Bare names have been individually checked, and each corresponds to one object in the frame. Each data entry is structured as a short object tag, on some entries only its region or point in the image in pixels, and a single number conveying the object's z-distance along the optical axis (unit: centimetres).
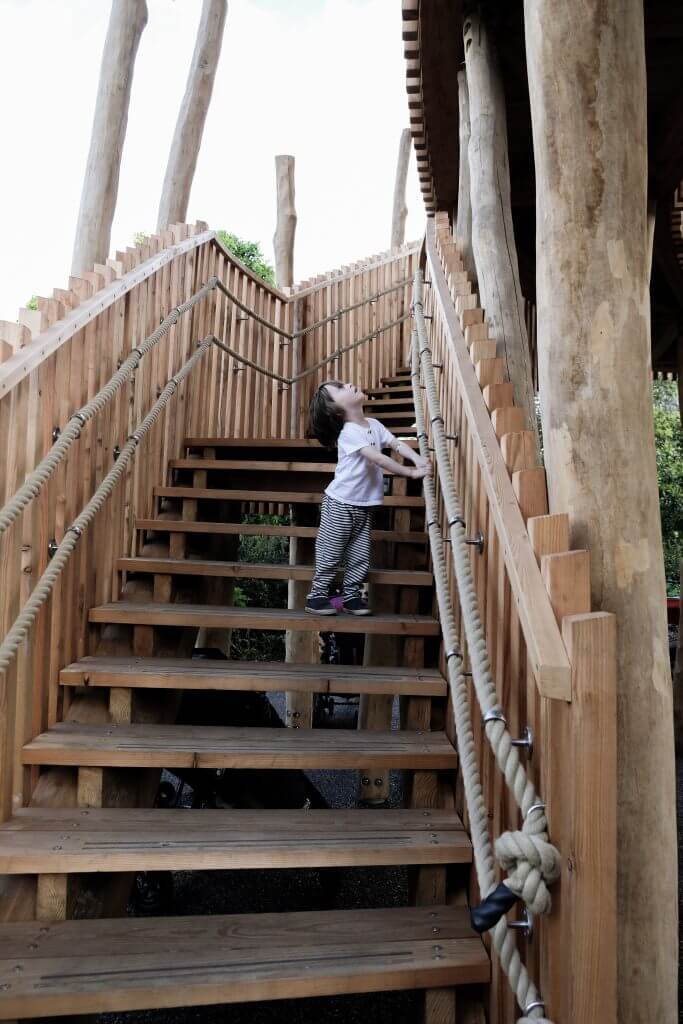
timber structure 129
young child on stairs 311
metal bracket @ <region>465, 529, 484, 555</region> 201
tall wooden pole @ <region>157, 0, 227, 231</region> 673
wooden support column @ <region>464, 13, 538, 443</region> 286
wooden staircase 165
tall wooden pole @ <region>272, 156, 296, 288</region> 1064
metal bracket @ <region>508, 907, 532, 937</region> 139
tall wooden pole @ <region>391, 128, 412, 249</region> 1440
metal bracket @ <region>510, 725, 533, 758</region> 144
